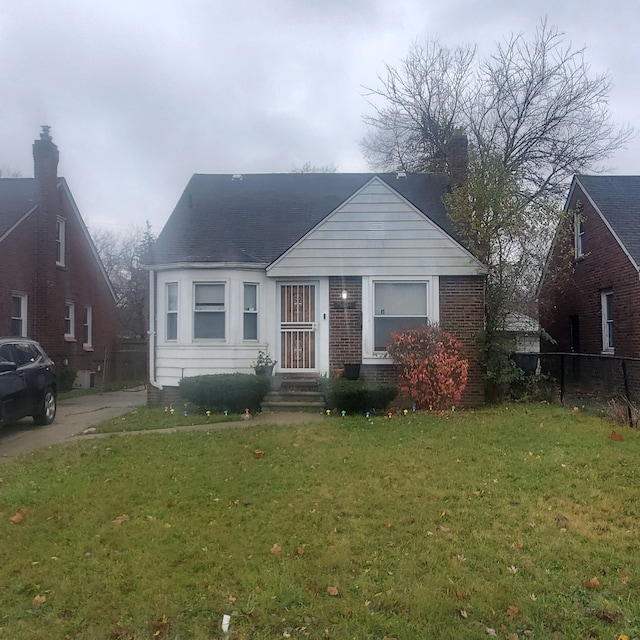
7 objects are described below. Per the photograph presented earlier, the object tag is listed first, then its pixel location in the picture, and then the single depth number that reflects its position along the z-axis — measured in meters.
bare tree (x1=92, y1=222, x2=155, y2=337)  39.16
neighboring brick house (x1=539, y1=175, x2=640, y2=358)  14.50
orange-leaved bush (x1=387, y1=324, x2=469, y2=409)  10.69
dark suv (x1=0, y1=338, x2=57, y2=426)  9.14
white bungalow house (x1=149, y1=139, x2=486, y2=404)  11.94
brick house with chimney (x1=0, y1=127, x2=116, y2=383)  17.19
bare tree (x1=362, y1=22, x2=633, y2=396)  24.92
